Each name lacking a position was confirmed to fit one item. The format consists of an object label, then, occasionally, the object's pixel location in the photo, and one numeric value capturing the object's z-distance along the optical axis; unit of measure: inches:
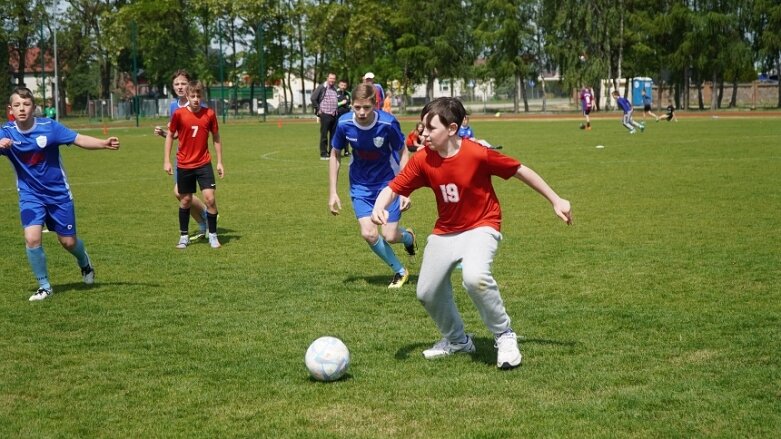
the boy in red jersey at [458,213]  246.5
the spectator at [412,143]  628.4
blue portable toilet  2576.3
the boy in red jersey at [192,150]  484.4
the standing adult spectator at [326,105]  1005.8
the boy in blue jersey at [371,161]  359.3
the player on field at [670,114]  1781.5
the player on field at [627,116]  1414.9
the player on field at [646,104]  1936.0
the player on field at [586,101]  1578.5
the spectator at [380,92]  699.9
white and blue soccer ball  235.3
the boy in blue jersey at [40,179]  352.8
